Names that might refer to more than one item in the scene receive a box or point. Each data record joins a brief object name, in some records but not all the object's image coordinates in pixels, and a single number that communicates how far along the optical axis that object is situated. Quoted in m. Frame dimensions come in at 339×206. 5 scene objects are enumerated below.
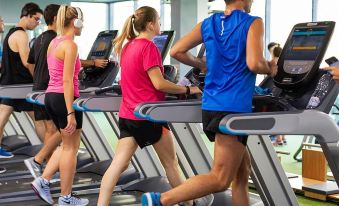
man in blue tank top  2.78
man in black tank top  5.45
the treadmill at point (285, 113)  2.75
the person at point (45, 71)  4.60
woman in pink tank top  3.86
